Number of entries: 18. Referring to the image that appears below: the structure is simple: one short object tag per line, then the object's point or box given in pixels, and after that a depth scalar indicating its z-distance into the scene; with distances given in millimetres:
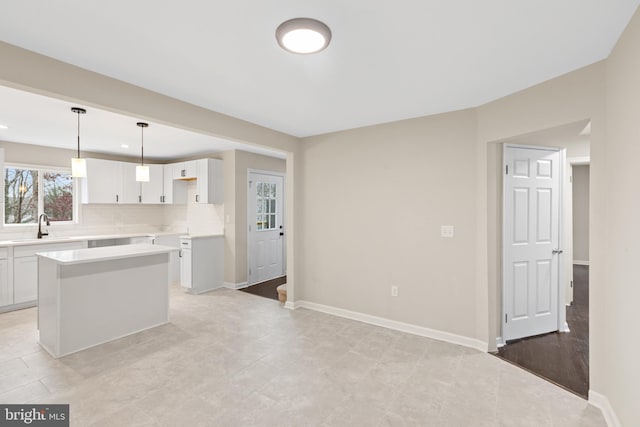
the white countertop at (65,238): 4266
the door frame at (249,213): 5496
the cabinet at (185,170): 5438
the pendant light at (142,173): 3961
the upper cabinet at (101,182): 5242
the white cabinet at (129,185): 5641
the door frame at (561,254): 3428
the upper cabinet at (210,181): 5215
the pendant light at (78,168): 3043
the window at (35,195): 4785
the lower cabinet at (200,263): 4961
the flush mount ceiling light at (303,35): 1661
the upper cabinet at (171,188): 5766
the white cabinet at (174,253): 5602
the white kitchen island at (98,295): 2898
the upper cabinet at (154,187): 5855
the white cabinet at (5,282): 4090
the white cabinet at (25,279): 4223
